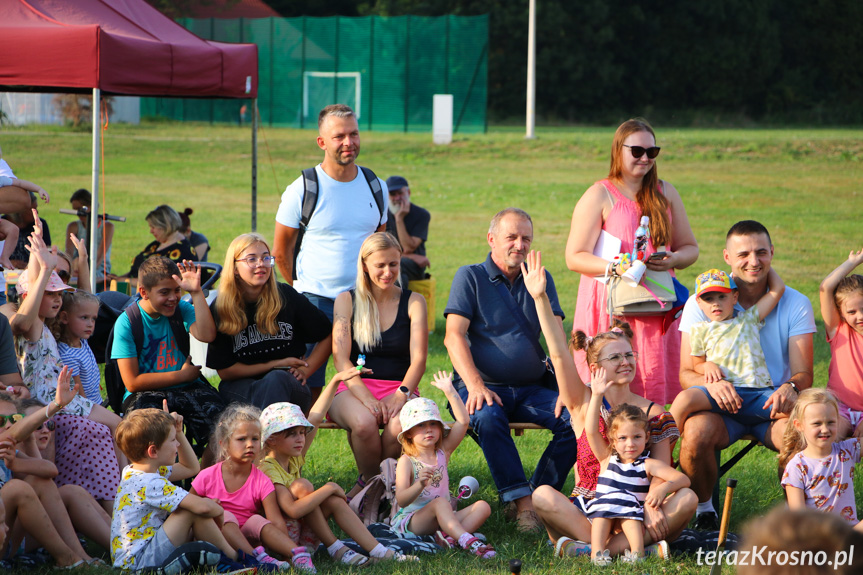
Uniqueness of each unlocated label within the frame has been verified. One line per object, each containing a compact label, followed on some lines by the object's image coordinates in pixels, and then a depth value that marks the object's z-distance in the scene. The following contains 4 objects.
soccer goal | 61.81
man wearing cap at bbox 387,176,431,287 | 16.58
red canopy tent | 12.73
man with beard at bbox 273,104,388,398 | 10.40
